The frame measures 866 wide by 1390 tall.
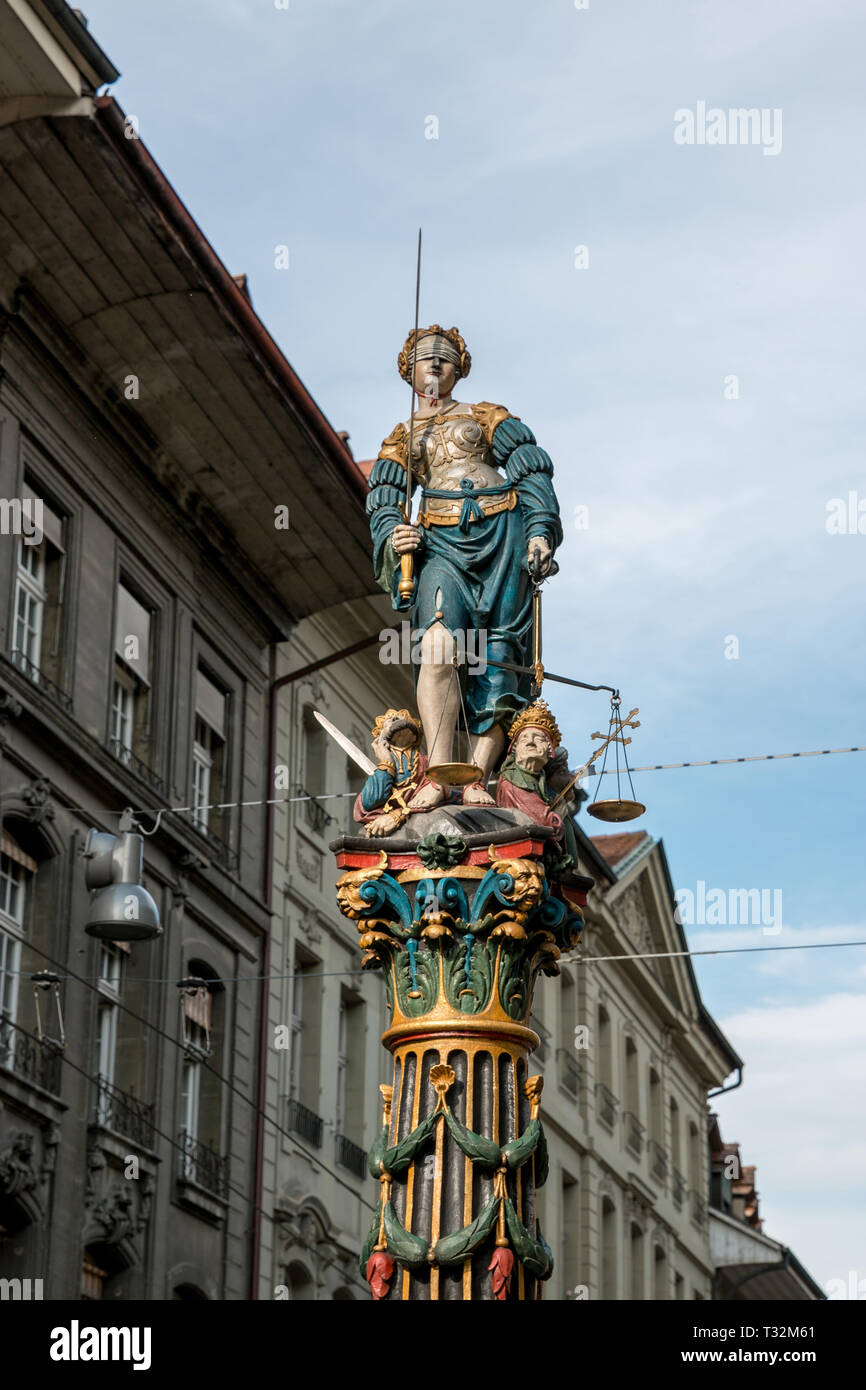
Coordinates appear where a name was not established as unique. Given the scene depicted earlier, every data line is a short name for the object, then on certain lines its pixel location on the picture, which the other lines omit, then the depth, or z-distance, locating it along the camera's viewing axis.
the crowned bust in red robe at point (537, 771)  9.25
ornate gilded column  8.22
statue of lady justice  9.66
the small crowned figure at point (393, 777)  9.18
